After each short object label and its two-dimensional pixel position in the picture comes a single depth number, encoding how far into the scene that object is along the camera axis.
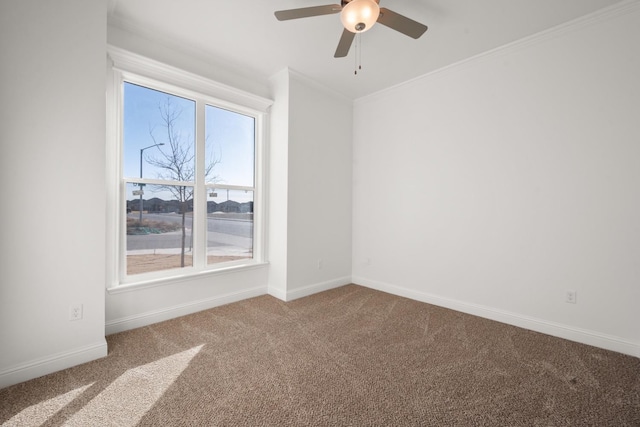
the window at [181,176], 2.79
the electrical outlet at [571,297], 2.61
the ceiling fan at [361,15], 1.93
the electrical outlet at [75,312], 2.11
